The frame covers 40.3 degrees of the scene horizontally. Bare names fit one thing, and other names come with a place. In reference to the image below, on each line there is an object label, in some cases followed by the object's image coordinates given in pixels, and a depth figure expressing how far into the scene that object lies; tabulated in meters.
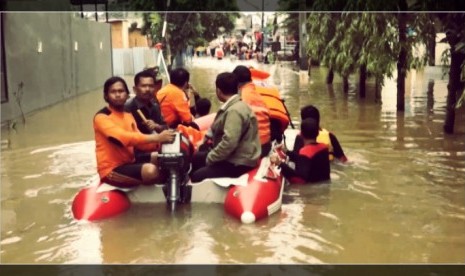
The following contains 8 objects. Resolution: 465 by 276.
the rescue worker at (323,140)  7.45
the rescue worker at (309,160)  7.22
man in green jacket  5.92
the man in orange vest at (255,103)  6.74
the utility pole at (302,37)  23.88
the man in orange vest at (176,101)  7.50
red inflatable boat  5.91
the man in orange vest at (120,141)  5.71
